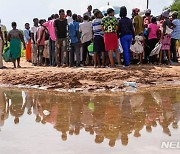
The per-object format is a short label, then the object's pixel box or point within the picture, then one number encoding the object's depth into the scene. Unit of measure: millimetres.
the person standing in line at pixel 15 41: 11797
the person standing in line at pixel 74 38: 10867
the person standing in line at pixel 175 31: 11266
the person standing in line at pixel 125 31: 10000
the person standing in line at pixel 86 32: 10820
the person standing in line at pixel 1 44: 11828
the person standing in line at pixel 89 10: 12508
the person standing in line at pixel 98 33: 10164
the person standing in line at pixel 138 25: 10812
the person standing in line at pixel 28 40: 14593
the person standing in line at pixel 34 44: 13312
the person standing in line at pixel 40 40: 12212
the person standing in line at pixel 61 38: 10883
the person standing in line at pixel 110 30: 9734
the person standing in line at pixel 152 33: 10977
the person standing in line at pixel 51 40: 11604
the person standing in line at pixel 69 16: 12077
